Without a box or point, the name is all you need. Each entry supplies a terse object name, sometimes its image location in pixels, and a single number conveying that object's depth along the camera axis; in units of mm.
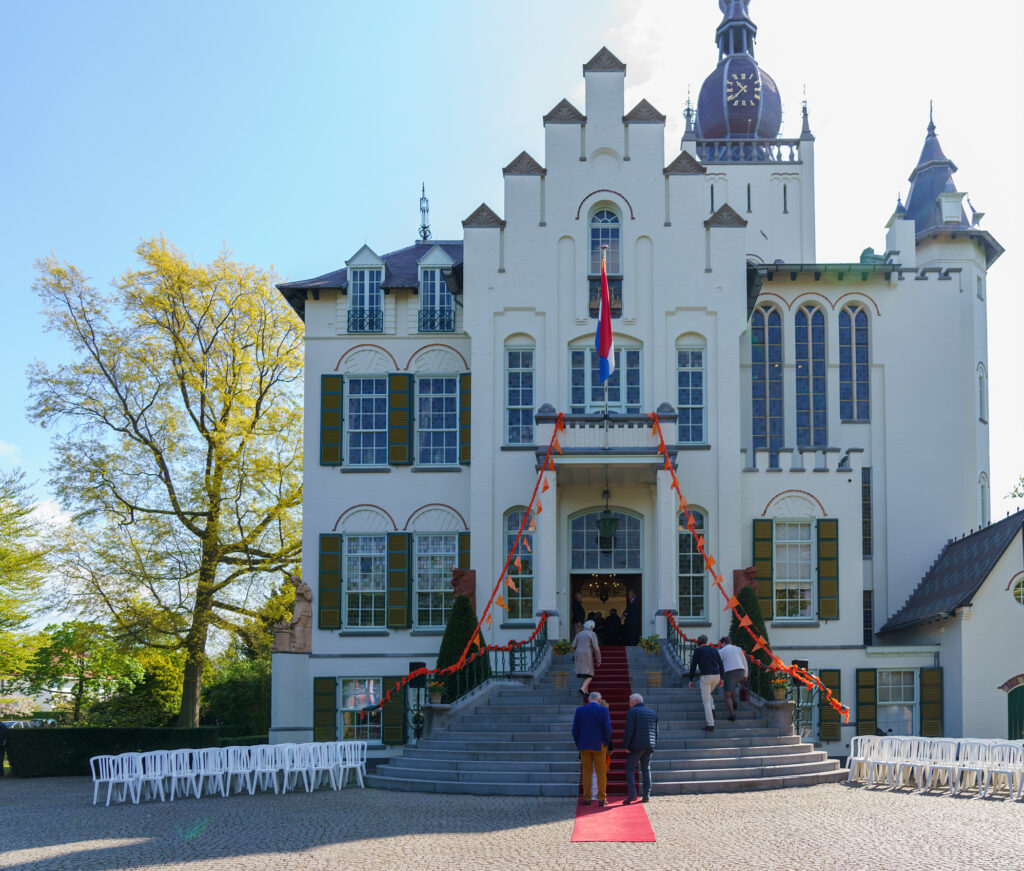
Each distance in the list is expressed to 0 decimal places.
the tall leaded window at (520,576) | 27377
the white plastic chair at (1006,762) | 17609
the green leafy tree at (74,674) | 38656
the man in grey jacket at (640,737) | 16766
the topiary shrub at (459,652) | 23781
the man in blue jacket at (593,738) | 16516
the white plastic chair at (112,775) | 18641
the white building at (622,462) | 27047
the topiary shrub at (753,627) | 24219
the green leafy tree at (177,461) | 31766
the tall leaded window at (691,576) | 27422
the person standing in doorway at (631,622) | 27438
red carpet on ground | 14164
